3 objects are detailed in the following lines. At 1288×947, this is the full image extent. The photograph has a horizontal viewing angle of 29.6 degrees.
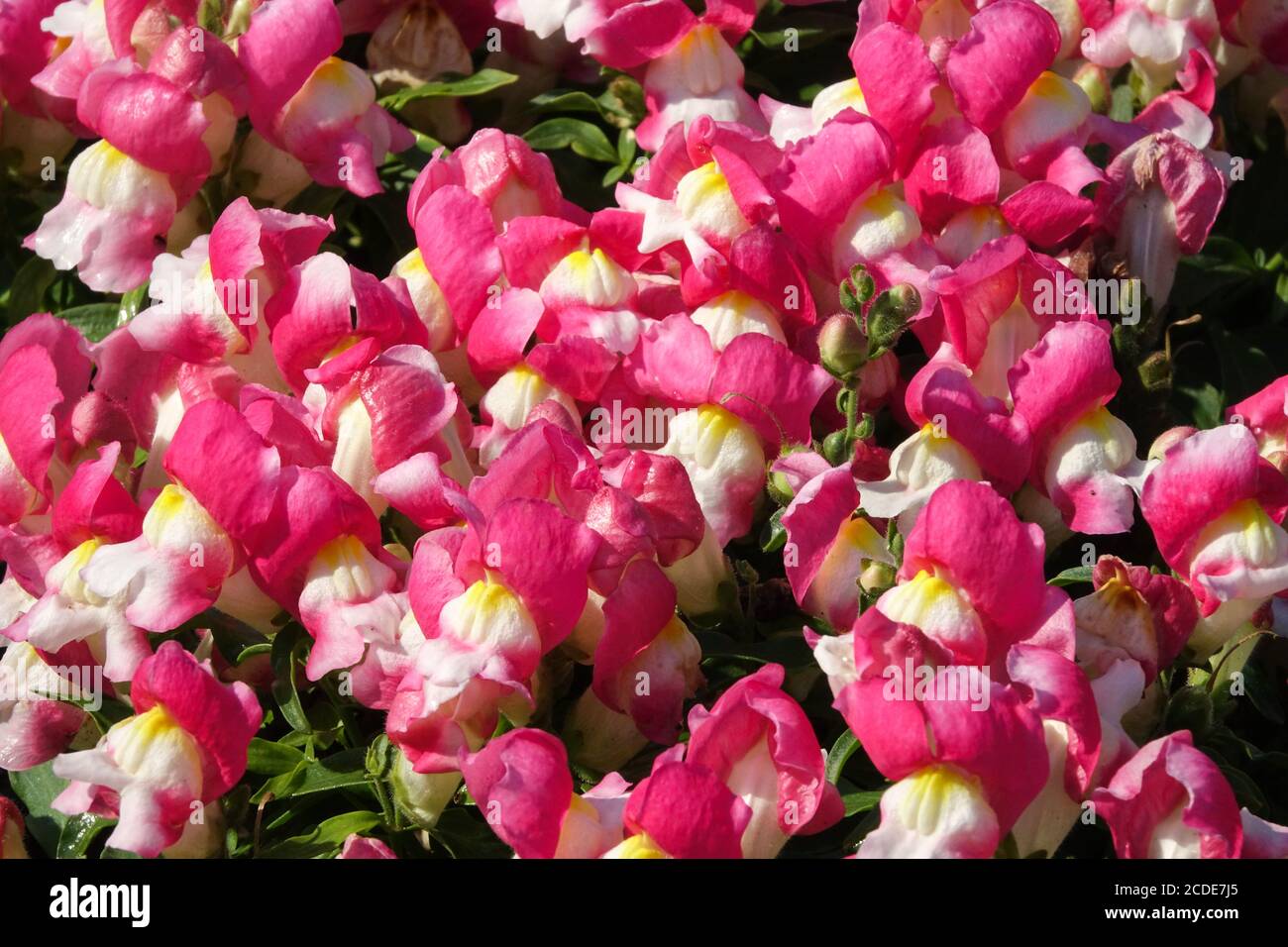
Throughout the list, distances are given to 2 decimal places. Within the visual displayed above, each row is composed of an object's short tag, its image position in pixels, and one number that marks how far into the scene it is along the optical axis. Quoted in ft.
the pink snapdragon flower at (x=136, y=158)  1.44
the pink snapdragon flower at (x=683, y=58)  1.54
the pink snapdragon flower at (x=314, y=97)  1.47
